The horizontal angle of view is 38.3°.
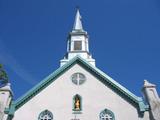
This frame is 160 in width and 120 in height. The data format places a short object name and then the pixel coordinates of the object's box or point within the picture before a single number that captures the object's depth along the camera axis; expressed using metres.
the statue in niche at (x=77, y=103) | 23.25
